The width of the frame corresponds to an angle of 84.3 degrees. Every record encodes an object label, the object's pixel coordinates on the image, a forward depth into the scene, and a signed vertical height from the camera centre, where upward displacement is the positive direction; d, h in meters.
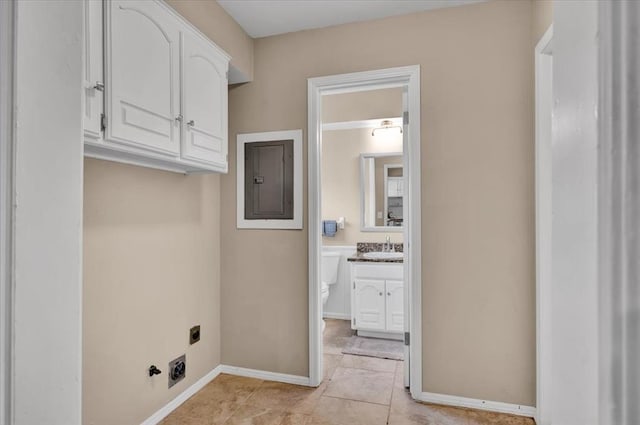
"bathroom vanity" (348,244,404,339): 3.20 -0.75
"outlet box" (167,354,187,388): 2.11 -0.95
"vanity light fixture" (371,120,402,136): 3.79 +0.96
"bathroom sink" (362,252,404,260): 3.45 -0.42
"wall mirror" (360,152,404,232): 3.83 +0.24
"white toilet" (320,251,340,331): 3.89 -0.59
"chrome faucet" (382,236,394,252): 3.73 -0.34
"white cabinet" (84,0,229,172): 1.36 +0.58
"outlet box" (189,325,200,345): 2.29 -0.79
